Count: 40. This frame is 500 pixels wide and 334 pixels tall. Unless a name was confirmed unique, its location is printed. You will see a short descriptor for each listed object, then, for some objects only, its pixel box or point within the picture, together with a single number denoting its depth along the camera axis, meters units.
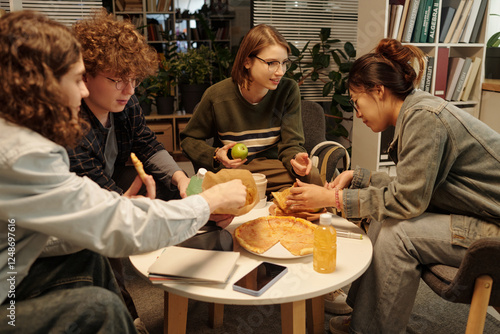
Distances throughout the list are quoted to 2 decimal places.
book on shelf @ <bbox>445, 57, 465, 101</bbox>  3.34
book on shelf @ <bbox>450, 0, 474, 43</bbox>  3.25
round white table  1.21
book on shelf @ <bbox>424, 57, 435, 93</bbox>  3.27
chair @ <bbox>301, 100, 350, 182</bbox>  2.43
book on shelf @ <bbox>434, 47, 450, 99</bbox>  3.30
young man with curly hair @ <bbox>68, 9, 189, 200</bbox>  1.61
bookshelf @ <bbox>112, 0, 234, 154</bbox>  5.34
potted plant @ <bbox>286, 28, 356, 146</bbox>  4.01
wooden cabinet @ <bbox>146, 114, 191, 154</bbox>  5.27
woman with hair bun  1.52
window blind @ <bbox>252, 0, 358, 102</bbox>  4.29
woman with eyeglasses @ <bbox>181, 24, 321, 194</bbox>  2.18
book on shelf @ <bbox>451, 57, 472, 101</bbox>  3.35
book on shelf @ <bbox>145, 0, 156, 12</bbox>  5.58
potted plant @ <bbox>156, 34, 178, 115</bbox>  5.07
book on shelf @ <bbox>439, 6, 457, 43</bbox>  3.28
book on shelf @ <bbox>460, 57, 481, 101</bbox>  3.37
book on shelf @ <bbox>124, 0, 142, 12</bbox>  5.53
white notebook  1.25
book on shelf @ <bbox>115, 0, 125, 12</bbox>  5.43
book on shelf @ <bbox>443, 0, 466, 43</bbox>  3.27
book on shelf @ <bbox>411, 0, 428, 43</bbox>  3.17
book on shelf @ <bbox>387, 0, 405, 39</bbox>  3.11
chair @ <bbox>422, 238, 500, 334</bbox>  1.26
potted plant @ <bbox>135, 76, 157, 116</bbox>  5.01
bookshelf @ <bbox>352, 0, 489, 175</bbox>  3.16
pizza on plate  1.45
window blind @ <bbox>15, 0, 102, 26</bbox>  4.00
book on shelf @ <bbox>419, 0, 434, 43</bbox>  3.18
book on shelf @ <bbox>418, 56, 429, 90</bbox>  3.28
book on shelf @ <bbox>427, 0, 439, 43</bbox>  3.19
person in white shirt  0.96
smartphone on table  1.22
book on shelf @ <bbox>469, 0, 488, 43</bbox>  3.28
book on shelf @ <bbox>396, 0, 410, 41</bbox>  3.14
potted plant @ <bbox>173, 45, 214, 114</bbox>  5.09
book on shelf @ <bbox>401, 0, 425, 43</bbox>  3.14
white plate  1.40
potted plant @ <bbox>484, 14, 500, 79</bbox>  3.37
